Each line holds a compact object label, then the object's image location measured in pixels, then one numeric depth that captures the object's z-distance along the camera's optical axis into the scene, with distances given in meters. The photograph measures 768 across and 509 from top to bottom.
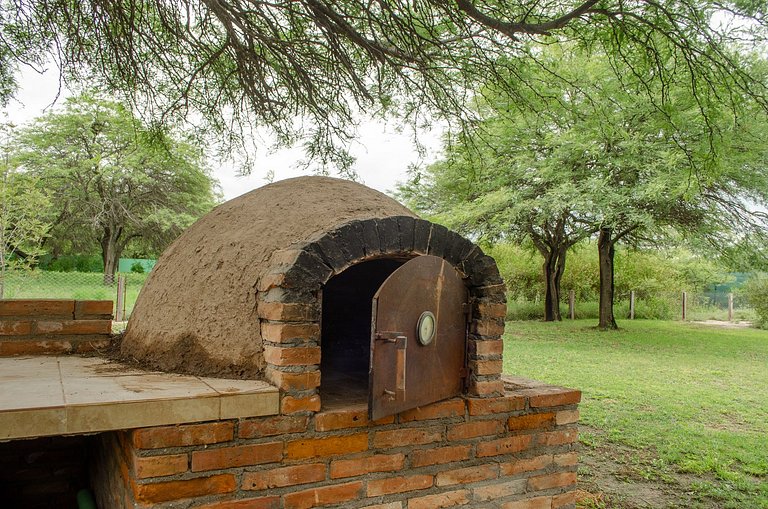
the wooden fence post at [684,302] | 18.62
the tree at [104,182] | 18.45
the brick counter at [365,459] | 2.13
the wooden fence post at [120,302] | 10.72
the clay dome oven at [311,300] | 2.36
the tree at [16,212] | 9.40
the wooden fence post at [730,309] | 19.19
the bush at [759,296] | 16.41
